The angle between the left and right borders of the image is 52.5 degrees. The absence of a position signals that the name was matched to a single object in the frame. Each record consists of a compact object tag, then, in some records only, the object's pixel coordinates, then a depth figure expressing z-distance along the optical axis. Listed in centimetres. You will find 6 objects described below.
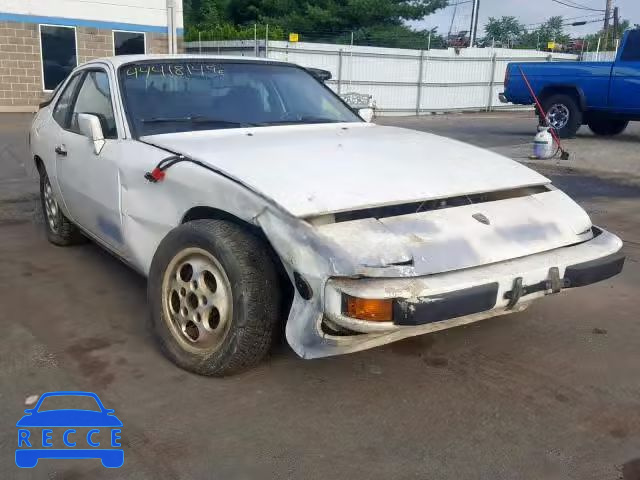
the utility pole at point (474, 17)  3432
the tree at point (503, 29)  5882
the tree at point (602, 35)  4174
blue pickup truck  1191
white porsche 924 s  259
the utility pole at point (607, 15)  4131
